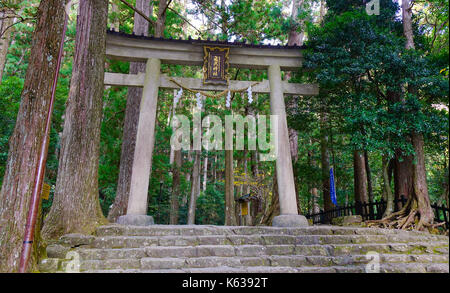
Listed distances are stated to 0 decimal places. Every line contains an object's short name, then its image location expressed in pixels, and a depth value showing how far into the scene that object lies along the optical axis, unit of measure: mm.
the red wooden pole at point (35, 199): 3242
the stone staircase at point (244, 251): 3859
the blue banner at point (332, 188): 9203
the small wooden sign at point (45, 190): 3770
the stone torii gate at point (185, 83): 6332
